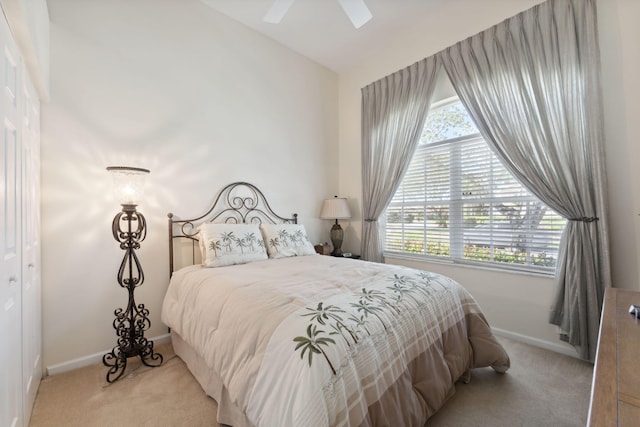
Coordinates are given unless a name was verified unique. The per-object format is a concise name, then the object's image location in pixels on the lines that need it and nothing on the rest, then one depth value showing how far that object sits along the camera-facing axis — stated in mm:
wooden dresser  541
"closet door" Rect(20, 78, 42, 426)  1451
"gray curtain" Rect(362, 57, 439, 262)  3119
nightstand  3695
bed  1034
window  2473
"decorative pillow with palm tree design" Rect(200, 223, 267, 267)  2322
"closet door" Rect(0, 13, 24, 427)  1080
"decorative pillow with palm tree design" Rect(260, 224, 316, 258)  2742
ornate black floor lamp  1993
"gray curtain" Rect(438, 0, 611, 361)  2039
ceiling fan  2027
